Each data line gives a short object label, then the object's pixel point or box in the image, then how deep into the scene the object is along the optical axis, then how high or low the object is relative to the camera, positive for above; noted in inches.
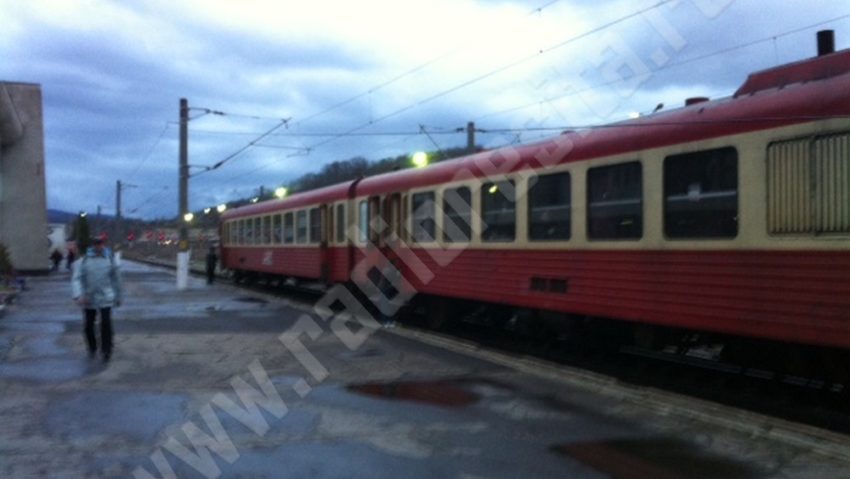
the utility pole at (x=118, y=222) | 2605.6 +45.4
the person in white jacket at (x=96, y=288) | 453.1 -25.8
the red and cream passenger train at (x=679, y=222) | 307.0 +5.4
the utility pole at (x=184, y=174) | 1225.4 +86.1
